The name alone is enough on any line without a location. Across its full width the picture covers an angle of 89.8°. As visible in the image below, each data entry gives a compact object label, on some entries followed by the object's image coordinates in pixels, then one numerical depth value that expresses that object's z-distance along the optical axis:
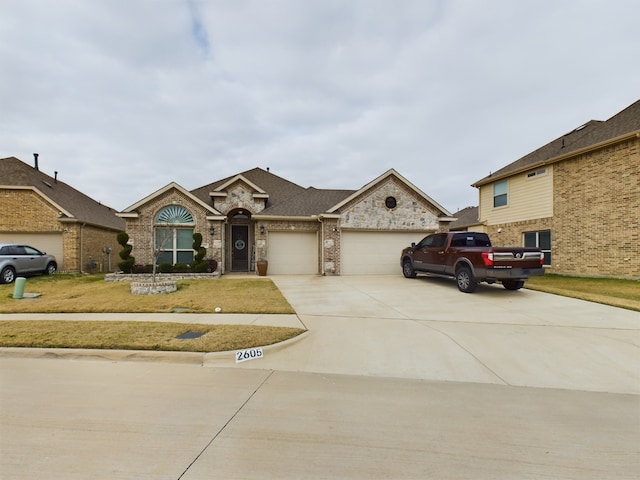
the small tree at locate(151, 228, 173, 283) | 15.84
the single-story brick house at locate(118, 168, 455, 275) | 15.82
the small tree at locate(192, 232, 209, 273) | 14.76
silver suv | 13.25
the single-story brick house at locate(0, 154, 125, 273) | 16.55
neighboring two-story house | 12.63
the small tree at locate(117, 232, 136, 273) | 14.10
